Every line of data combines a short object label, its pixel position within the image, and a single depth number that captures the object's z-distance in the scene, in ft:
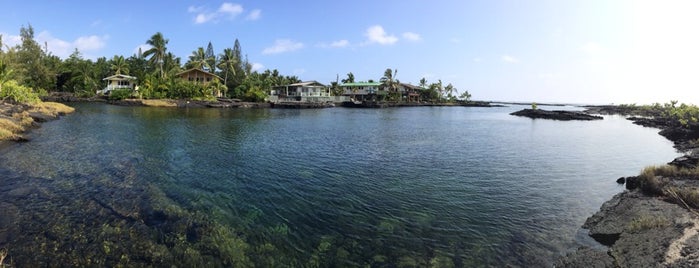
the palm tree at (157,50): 284.82
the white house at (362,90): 429.38
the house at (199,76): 303.07
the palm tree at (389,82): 423.52
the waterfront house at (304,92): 365.61
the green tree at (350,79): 478.80
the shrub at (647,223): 32.99
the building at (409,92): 450.71
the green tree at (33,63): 285.64
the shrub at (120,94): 273.13
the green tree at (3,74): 133.84
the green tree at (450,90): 532.60
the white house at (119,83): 297.12
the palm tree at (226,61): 326.71
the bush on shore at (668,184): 39.01
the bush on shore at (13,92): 137.59
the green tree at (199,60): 316.19
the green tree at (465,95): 578.66
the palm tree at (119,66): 322.24
